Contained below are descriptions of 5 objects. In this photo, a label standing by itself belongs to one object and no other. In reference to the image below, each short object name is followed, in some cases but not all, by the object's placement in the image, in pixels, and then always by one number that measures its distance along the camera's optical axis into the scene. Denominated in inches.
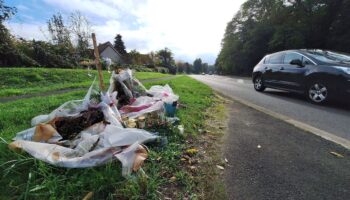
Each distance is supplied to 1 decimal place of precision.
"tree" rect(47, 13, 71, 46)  1251.2
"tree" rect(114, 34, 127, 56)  2542.6
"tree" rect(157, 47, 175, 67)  3513.8
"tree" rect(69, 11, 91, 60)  1282.7
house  2092.8
